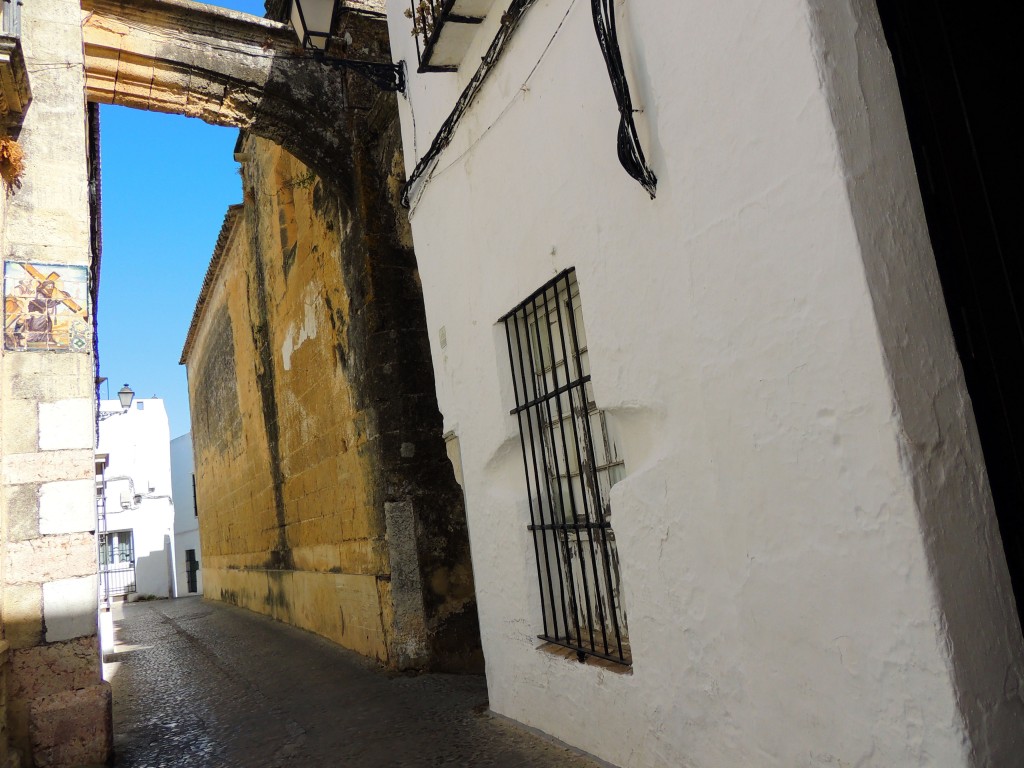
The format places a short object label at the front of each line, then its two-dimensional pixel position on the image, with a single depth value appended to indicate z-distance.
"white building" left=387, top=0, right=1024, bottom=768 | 1.77
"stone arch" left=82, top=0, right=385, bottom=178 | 5.66
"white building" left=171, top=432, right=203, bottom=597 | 25.31
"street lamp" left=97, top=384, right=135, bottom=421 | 19.09
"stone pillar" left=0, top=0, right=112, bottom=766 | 4.01
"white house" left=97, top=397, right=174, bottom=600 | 24.20
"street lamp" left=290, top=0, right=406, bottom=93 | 4.68
